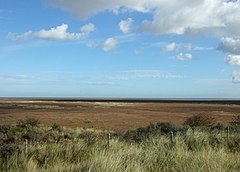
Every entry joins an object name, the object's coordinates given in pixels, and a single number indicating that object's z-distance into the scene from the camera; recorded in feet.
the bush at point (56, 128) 108.21
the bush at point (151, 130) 65.27
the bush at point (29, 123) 106.42
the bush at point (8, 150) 42.20
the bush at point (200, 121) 102.19
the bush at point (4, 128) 93.77
